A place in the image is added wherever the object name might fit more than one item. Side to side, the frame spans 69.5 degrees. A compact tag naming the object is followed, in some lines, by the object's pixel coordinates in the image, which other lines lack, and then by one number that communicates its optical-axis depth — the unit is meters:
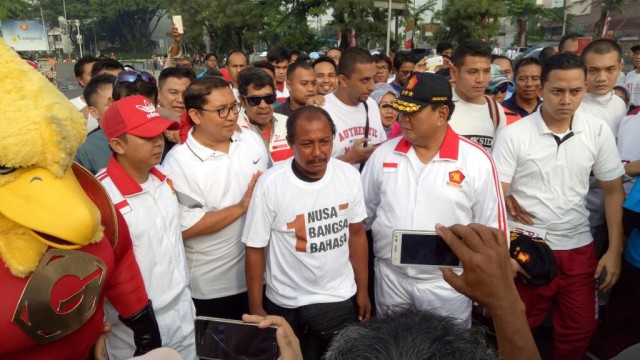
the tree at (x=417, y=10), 27.18
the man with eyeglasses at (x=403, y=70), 6.88
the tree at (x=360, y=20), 24.89
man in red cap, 2.16
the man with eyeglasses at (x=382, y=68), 6.99
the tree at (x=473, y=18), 24.92
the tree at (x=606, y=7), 27.88
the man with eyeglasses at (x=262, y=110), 3.46
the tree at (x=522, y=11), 29.83
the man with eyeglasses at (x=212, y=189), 2.70
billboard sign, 45.16
